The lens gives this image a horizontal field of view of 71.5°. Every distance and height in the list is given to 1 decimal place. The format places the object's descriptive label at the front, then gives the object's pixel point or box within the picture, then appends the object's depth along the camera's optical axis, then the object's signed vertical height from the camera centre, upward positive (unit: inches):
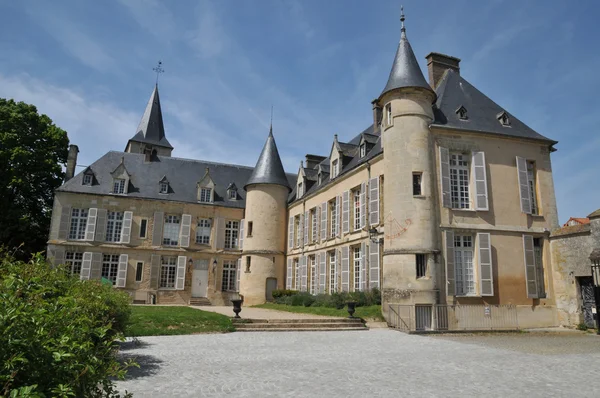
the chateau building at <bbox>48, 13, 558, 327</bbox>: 563.5 +130.3
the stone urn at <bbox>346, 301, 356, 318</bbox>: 531.5 -26.0
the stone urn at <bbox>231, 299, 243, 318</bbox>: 510.3 -27.4
